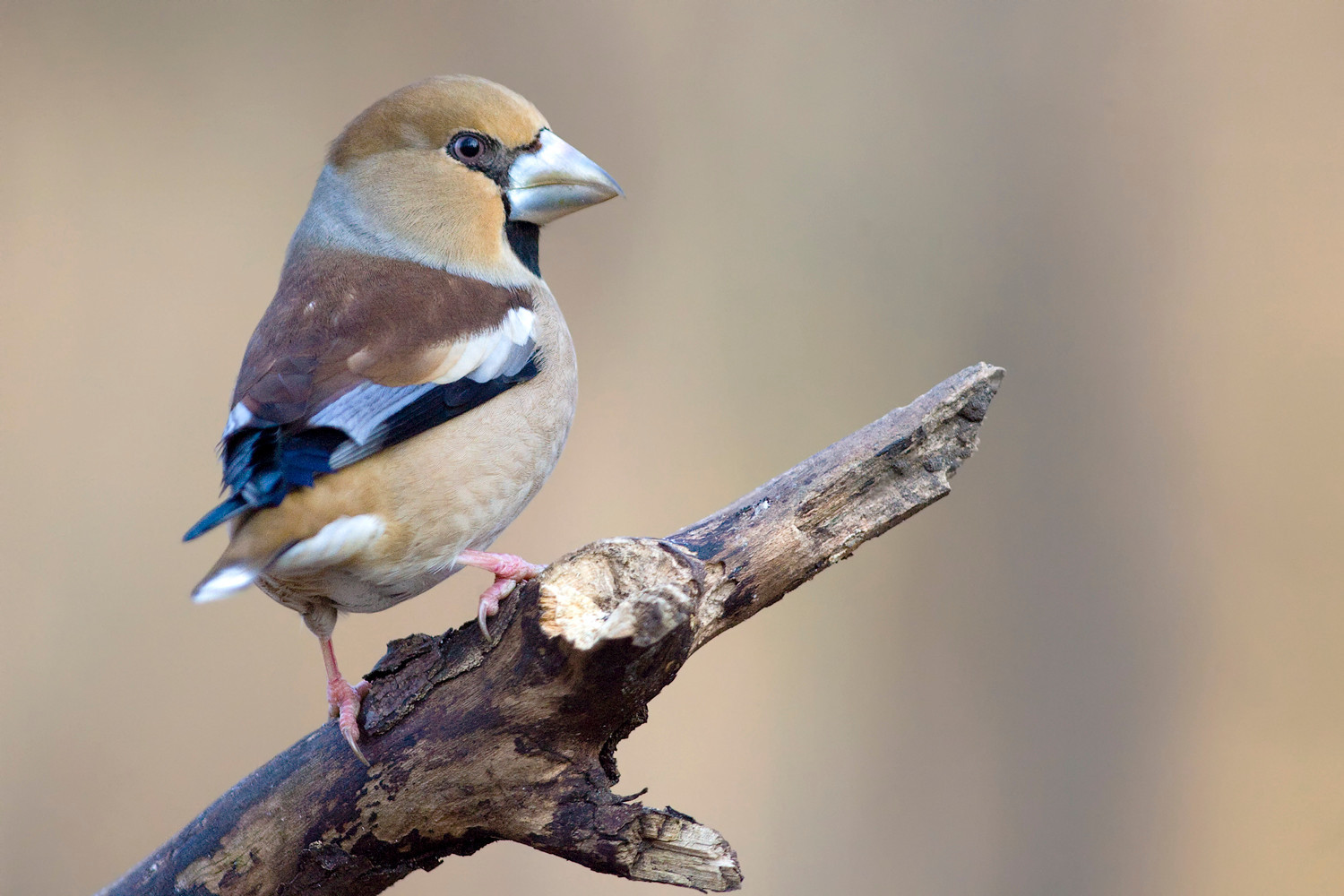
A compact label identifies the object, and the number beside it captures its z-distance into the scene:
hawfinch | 4.33
